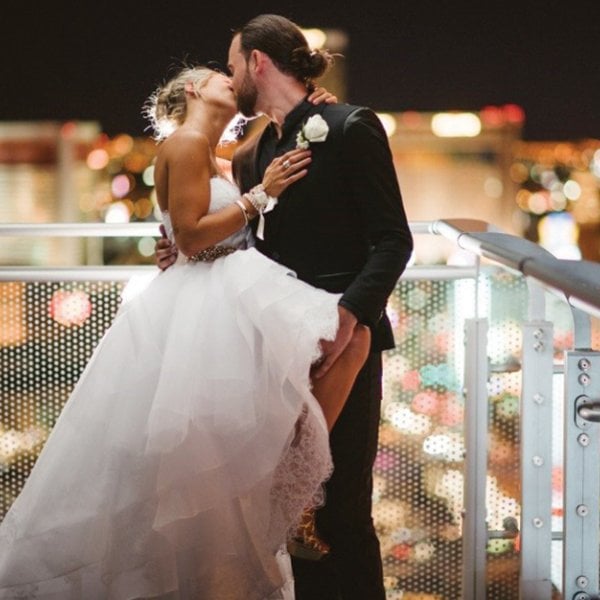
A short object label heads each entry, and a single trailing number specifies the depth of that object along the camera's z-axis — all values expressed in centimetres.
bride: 469
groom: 467
